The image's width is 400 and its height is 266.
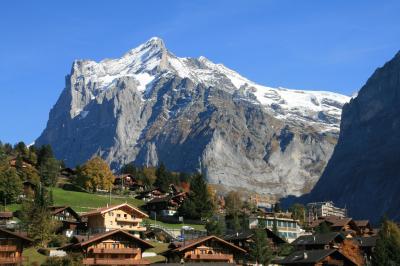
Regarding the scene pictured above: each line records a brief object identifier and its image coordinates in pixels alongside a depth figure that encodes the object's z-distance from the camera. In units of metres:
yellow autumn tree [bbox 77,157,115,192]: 180.00
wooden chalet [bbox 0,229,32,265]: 84.50
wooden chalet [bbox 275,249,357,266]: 92.44
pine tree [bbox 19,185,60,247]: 101.25
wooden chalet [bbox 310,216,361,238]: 141.38
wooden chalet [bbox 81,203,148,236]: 119.38
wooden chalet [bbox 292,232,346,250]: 104.62
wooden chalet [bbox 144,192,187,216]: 159.88
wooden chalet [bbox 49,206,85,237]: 118.94
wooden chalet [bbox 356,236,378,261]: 116.45
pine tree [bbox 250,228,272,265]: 98.31
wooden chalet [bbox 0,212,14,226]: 117.86
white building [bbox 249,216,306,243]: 138.62
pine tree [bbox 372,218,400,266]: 93.94
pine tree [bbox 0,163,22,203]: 137.48
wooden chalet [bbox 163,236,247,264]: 92.62
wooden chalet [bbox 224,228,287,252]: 105.44
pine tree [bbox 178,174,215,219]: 152.38
